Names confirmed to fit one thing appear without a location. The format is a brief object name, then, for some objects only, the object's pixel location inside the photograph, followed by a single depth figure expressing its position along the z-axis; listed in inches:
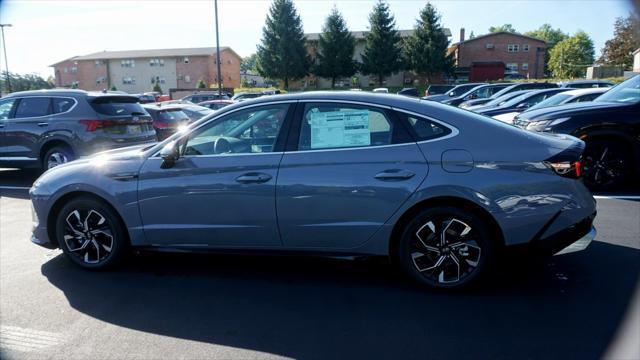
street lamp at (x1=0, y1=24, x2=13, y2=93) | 1785.2
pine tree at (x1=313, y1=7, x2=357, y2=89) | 2193.7
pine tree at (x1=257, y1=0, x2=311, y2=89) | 2187.5
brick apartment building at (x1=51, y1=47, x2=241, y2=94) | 2839.6
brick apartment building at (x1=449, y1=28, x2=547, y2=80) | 2618.1
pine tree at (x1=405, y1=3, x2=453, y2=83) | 2151.8
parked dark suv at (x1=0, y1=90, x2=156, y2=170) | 359.3
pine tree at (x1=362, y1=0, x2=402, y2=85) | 2178.9
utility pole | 1071.0
